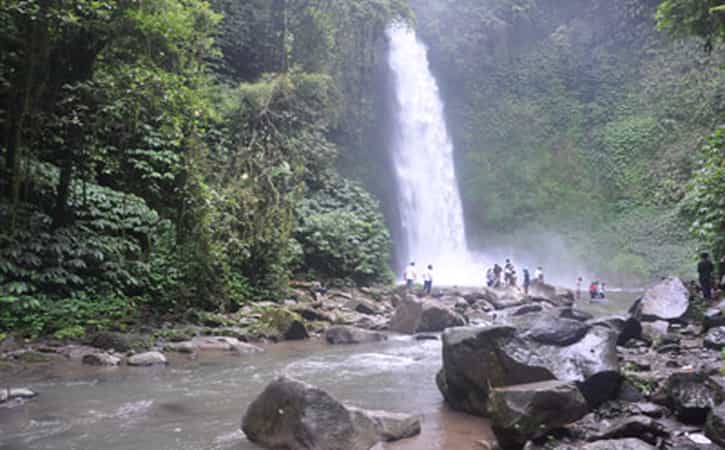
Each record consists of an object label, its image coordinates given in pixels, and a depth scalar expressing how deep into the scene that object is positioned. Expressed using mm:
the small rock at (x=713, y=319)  8844
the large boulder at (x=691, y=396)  4785
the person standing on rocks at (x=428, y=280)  17781
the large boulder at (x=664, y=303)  10547
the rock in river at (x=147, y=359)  8008
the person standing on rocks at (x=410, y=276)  17828
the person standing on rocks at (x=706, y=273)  11516
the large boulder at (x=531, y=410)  4664
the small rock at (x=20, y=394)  6016
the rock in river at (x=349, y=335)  10398
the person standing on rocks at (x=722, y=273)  11088
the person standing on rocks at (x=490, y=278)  20981
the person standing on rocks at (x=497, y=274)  20922
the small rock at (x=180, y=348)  8875
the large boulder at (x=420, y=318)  11625
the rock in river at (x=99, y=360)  7855
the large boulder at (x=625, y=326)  8430
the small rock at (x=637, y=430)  4582
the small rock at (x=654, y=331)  8461
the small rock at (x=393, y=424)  4996
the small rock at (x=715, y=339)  7685
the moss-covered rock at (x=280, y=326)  10406
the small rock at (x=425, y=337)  10908
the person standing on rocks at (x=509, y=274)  20672
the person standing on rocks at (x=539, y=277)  20164
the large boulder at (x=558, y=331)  6199
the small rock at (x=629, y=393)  5547
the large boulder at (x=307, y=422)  4613
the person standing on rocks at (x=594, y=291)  18750
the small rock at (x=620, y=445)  4145
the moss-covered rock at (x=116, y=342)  8562
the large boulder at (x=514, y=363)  5605
